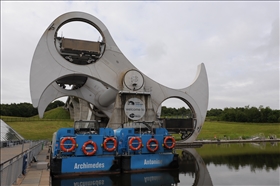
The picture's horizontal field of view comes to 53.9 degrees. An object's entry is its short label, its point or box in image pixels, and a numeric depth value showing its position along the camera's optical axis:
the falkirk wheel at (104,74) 23.30
